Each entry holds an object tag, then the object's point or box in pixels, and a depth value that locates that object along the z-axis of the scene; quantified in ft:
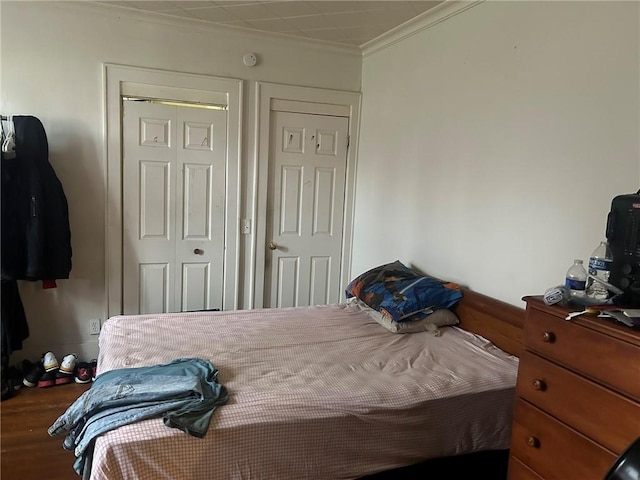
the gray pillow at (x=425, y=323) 8.41
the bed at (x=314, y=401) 5.04
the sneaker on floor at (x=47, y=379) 10.00
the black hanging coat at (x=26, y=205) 9.59
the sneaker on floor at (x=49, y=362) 10.14
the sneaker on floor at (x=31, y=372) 9.96
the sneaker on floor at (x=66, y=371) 10.20
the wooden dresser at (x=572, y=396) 4.21
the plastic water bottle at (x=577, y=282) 5.22
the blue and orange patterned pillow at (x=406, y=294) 8.47
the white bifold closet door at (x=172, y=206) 11.12
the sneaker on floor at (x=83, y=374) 10.28
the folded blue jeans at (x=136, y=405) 5.08
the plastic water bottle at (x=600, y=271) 5.08
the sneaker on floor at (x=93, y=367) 10.47
